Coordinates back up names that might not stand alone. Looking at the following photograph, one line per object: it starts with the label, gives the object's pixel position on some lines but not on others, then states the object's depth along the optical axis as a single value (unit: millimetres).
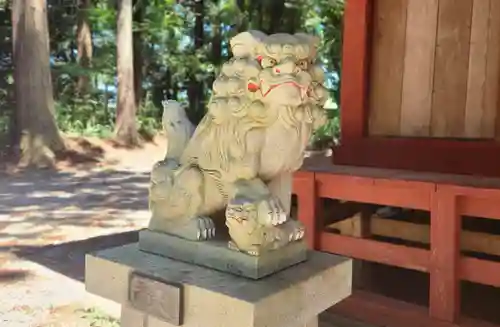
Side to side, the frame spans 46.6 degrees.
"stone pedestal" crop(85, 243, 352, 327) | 1781
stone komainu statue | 1860
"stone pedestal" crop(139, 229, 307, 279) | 1912
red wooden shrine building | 3285
